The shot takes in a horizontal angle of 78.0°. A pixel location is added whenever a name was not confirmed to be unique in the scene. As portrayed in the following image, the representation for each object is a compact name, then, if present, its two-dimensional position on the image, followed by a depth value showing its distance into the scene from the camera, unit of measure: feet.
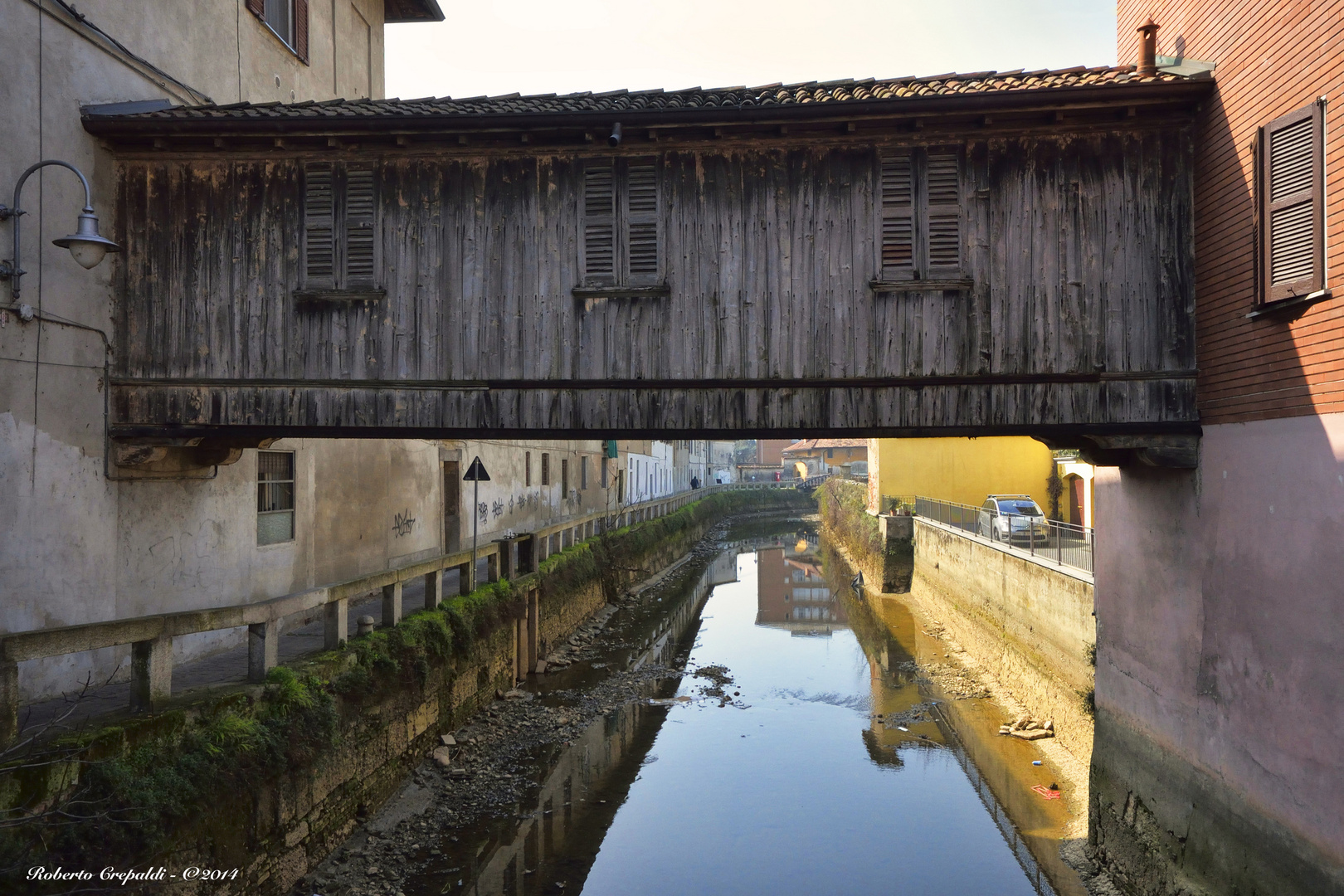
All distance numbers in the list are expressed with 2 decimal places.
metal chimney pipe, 24.64
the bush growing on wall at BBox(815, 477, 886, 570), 94.73
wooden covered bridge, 24.95
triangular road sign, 41.86
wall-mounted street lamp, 20.01
